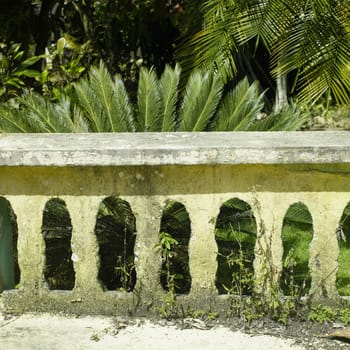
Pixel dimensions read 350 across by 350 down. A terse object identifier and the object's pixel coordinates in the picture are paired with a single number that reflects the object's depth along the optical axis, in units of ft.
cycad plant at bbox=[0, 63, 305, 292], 26.23
